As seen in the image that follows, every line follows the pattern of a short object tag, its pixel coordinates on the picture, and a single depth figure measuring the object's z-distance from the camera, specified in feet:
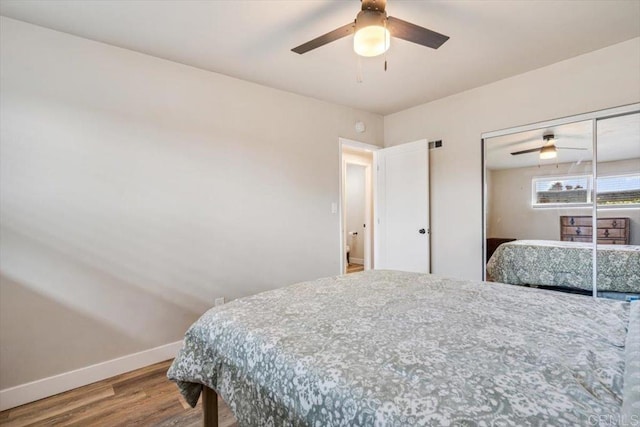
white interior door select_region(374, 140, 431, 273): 11.65
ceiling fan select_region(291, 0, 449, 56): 5.09
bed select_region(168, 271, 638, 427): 2.24
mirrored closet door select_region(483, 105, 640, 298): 8.02
